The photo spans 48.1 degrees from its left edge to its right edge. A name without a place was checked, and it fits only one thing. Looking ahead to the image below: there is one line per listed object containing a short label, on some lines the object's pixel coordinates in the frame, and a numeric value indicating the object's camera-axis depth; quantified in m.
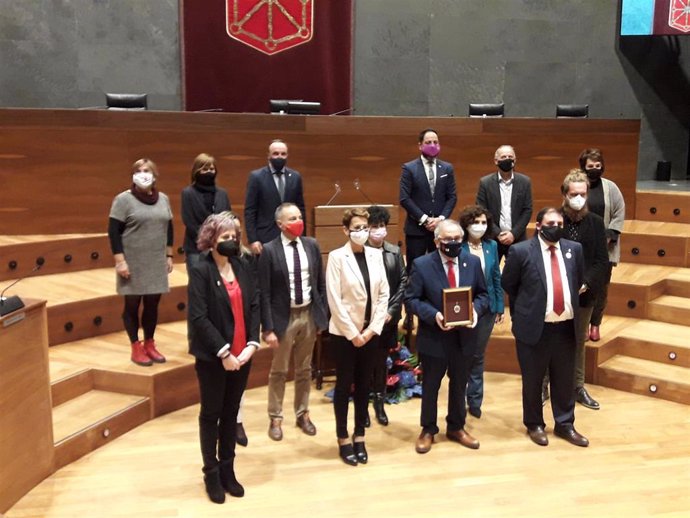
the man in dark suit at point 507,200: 5.39
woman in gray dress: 4.59
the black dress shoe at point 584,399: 5.08
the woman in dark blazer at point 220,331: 3.54
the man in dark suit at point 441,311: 4.17
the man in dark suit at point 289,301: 4.23
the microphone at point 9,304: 3.62
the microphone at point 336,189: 6.61
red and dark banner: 8.65
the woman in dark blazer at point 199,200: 4.67
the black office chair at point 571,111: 7.88
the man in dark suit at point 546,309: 4.34
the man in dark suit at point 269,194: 5.11
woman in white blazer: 4.08
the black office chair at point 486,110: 7.84
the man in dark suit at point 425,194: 5.34
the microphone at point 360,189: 6.94
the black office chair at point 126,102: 6.99
